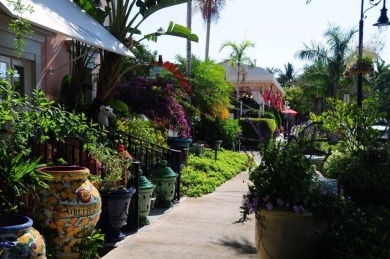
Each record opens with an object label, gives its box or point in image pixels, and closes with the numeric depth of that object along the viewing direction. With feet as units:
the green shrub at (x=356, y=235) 13.00
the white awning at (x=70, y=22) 18.05
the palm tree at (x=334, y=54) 100.32
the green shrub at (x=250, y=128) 69.38
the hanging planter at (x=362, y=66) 43.93
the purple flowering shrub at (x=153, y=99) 34.17
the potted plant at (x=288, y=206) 13.51
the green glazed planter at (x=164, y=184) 24.04
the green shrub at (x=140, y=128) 30.07
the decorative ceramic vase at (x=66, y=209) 13.30
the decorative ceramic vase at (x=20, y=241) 9.68
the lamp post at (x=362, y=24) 35.55
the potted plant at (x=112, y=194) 16.88
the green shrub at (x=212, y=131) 58.70
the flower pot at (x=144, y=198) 20.16
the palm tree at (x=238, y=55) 80.69
